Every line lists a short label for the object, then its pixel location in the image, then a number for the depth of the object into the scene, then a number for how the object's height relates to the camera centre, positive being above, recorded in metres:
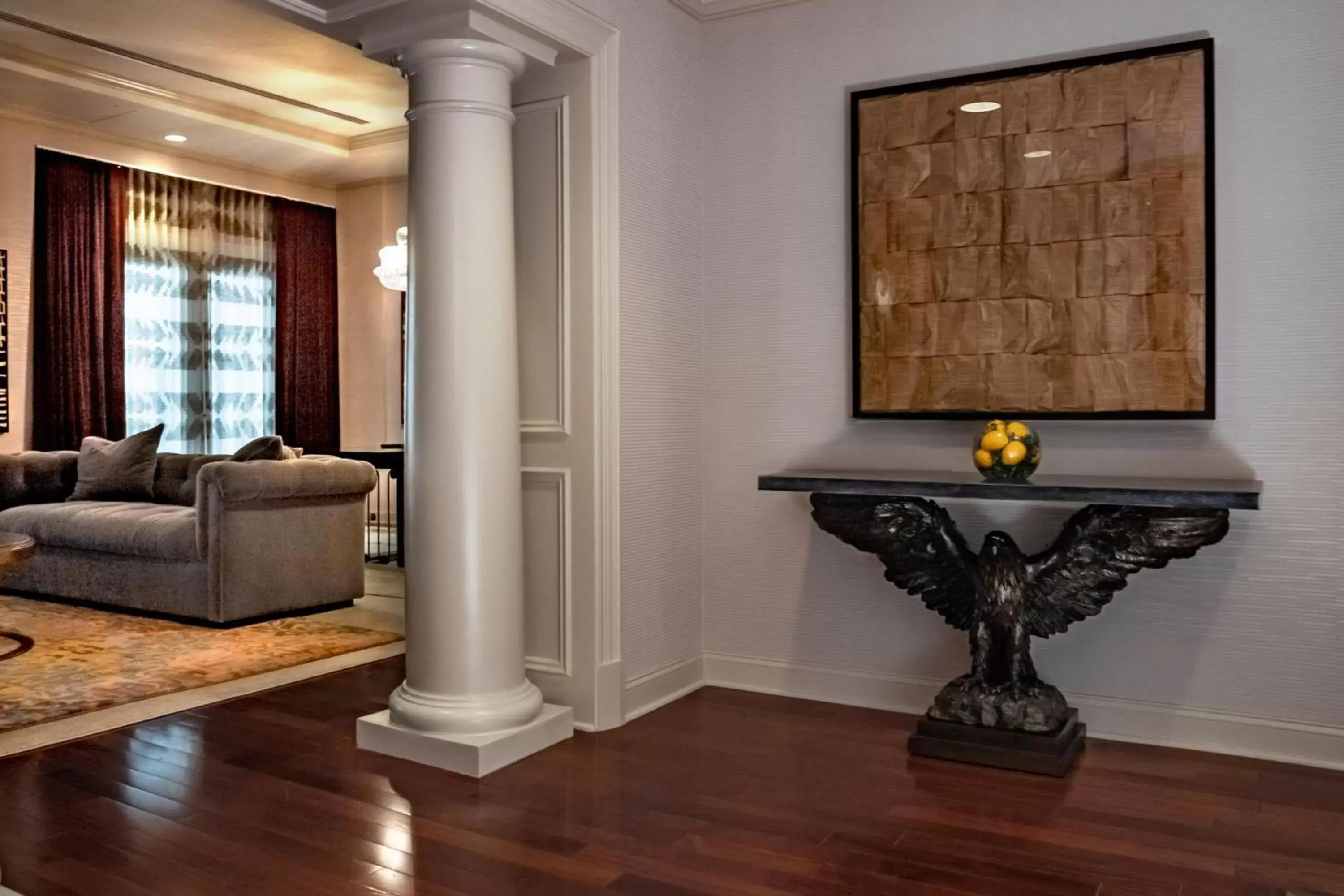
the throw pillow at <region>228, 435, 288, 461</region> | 5.54 -0.17
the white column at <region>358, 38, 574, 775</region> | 3.24 +0.01
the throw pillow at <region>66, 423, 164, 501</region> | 6.21 -0.31
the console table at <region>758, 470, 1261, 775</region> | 3.03 -0.45
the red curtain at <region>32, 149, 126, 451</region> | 7.05 +0.76
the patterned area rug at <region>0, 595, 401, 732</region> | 3.88 -0.98
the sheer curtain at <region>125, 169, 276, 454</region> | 7.61 +0.76
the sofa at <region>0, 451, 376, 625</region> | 5.13 -0.62
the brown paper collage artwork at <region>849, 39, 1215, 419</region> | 3.33 +0.55
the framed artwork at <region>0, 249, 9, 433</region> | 6.82 +0.48
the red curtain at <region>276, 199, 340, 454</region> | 8.51 +0.69
